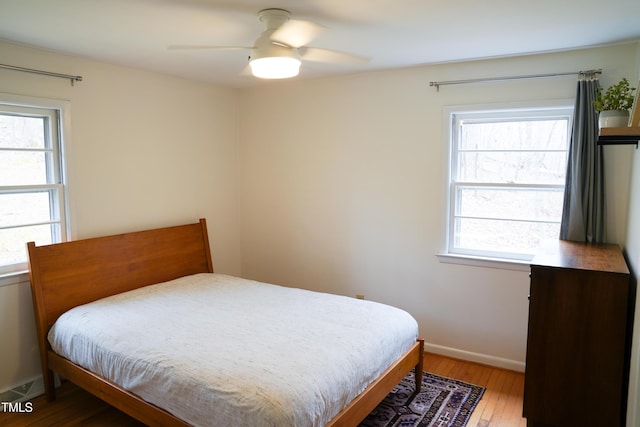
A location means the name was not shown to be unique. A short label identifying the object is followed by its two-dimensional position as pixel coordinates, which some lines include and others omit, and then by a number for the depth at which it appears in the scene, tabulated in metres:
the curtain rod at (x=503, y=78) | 3.00
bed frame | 2.38
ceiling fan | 2.27
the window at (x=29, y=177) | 2.98
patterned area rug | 2.72
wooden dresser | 2.26
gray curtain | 2.94
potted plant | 2.31
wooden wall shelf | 2.06
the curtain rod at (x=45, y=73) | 2.87
